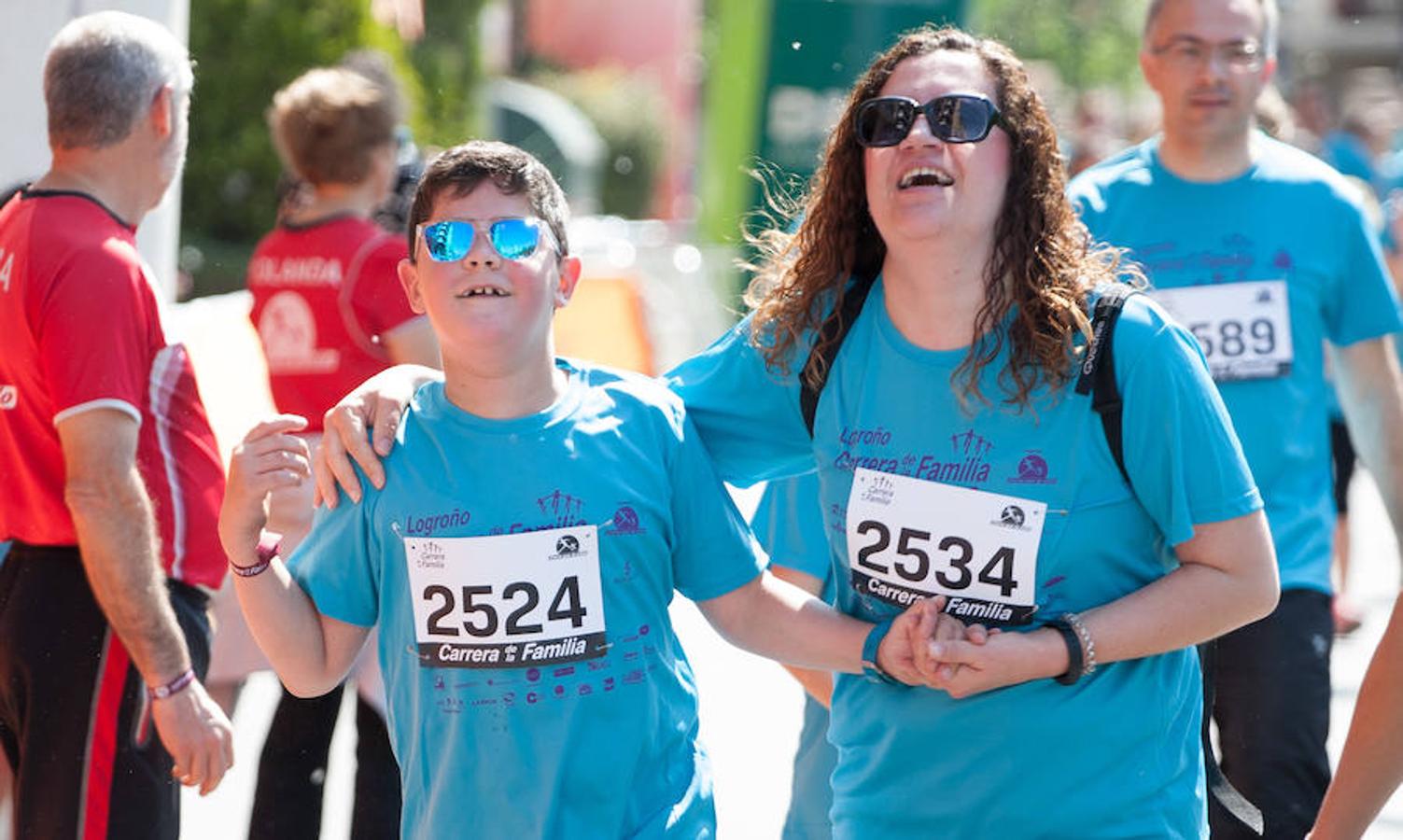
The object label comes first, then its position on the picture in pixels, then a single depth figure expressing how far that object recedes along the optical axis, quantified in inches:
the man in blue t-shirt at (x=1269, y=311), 341.1
